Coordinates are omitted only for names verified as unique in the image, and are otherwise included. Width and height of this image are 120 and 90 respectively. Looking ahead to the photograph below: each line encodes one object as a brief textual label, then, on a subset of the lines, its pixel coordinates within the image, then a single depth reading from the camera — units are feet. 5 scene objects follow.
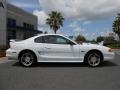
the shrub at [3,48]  20.89
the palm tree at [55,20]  66.56
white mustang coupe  12.82
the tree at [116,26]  69.78
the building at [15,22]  34.03
